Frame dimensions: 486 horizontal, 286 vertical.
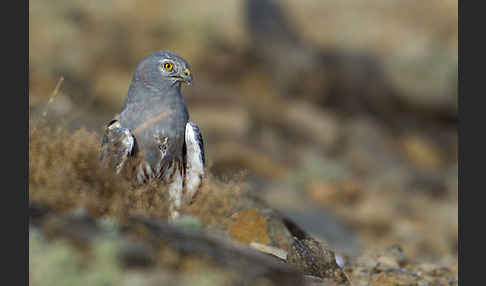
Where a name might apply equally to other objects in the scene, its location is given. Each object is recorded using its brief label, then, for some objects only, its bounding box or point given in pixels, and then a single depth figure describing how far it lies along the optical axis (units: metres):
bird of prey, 13.05
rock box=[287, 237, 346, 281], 11.34
